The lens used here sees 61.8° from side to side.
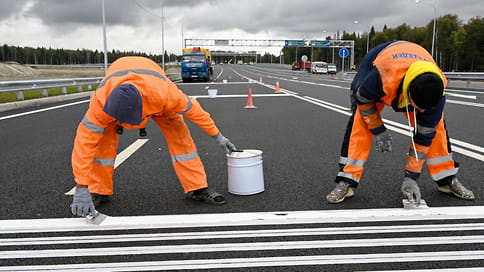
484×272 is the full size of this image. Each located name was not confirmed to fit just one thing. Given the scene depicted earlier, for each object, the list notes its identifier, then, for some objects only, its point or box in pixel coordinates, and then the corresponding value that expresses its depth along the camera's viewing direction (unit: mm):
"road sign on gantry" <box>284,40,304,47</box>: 91731
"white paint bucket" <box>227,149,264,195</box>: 3895
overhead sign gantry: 86250
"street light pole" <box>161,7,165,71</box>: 44441
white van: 59469
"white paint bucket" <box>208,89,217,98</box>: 16188
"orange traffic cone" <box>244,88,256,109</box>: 12469
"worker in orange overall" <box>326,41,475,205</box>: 2907
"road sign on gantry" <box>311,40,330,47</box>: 86250
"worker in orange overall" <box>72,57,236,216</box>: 2846
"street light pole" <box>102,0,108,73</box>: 24422
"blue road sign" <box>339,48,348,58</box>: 36650
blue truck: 33406
